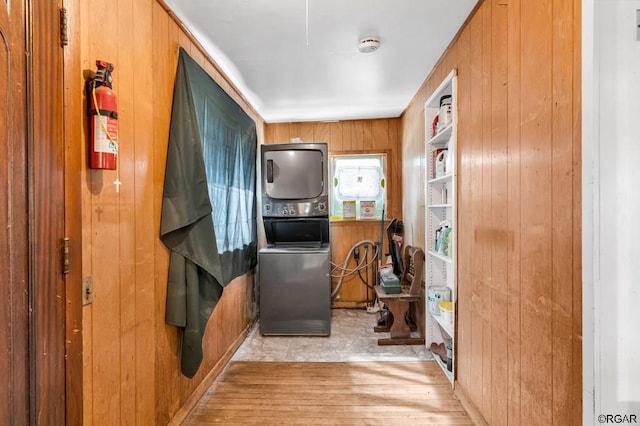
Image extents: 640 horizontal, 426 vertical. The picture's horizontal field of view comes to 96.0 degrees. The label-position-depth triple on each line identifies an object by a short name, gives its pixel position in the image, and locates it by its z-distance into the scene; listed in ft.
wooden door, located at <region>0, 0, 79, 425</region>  2.63
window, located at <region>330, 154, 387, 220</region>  12.34
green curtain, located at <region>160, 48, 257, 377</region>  5.15
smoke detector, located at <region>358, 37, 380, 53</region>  6.24
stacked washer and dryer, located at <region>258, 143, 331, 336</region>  9.41
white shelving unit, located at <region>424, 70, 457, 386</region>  7.29
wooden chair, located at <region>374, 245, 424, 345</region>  8.80
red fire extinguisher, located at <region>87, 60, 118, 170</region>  3.37
